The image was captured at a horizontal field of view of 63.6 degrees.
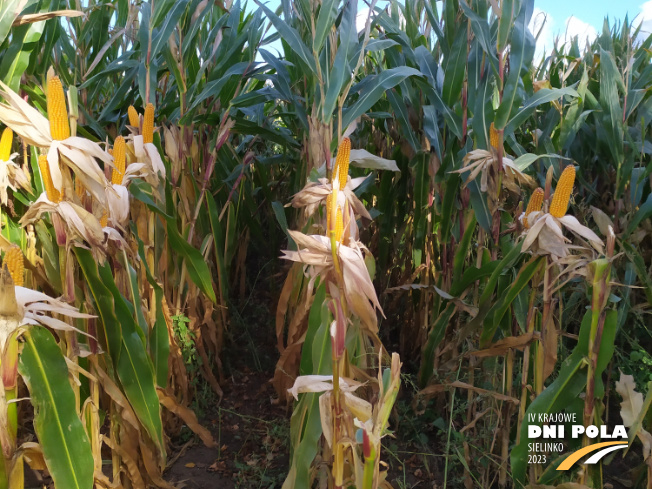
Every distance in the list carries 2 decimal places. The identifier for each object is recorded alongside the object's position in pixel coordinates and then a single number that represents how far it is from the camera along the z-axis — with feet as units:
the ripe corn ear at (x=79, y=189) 4.40
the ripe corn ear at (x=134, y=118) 6.45
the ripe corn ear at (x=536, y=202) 5.50
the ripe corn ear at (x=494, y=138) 6.42
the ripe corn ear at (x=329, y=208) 4.07
